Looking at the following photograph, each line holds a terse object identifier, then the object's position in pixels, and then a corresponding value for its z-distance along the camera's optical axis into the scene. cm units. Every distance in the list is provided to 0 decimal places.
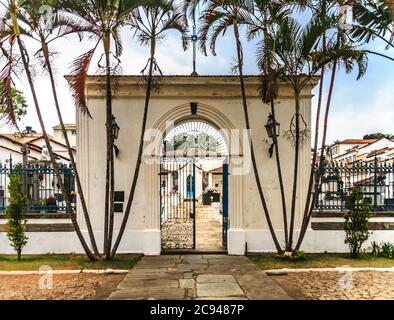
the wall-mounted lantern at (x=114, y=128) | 891
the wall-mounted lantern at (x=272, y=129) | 891
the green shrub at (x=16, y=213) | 878
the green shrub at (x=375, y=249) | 946
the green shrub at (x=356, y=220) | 895
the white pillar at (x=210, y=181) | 2741
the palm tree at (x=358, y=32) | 800
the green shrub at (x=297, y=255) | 851
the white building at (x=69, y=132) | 4345
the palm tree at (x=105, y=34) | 771
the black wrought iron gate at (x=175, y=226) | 1017
